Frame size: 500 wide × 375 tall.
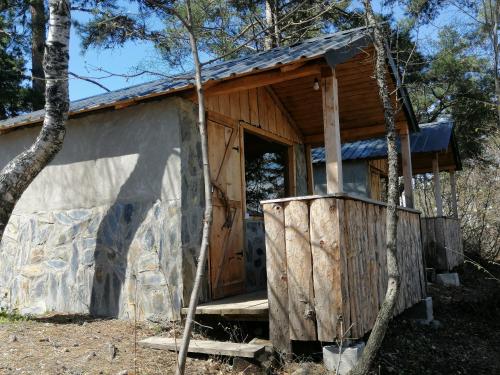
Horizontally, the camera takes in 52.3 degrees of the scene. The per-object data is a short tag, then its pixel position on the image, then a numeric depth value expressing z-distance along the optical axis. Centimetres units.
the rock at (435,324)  746
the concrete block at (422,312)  752
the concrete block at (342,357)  459
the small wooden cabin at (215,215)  489
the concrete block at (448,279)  1128
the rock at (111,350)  489
